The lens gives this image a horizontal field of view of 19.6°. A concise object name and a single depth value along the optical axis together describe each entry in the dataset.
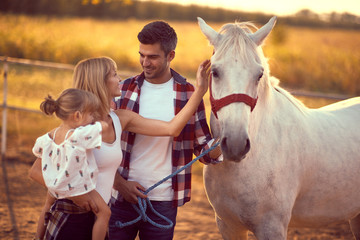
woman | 4.02
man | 4.30
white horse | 4.12
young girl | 3.94
